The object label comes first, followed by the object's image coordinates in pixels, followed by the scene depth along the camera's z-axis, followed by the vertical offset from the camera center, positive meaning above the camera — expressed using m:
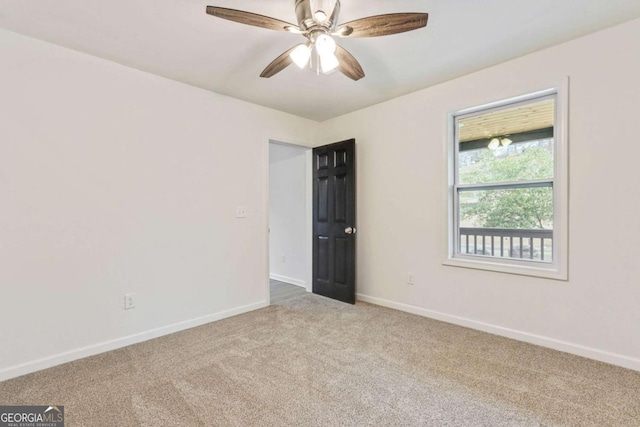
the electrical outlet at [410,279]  3.36 -0.75
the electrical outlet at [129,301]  2.64 -0.78
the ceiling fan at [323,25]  1.65 +1.05
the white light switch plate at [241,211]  3.39 -0.01
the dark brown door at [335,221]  3.73 -0.13
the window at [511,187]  2.52 +0.22
